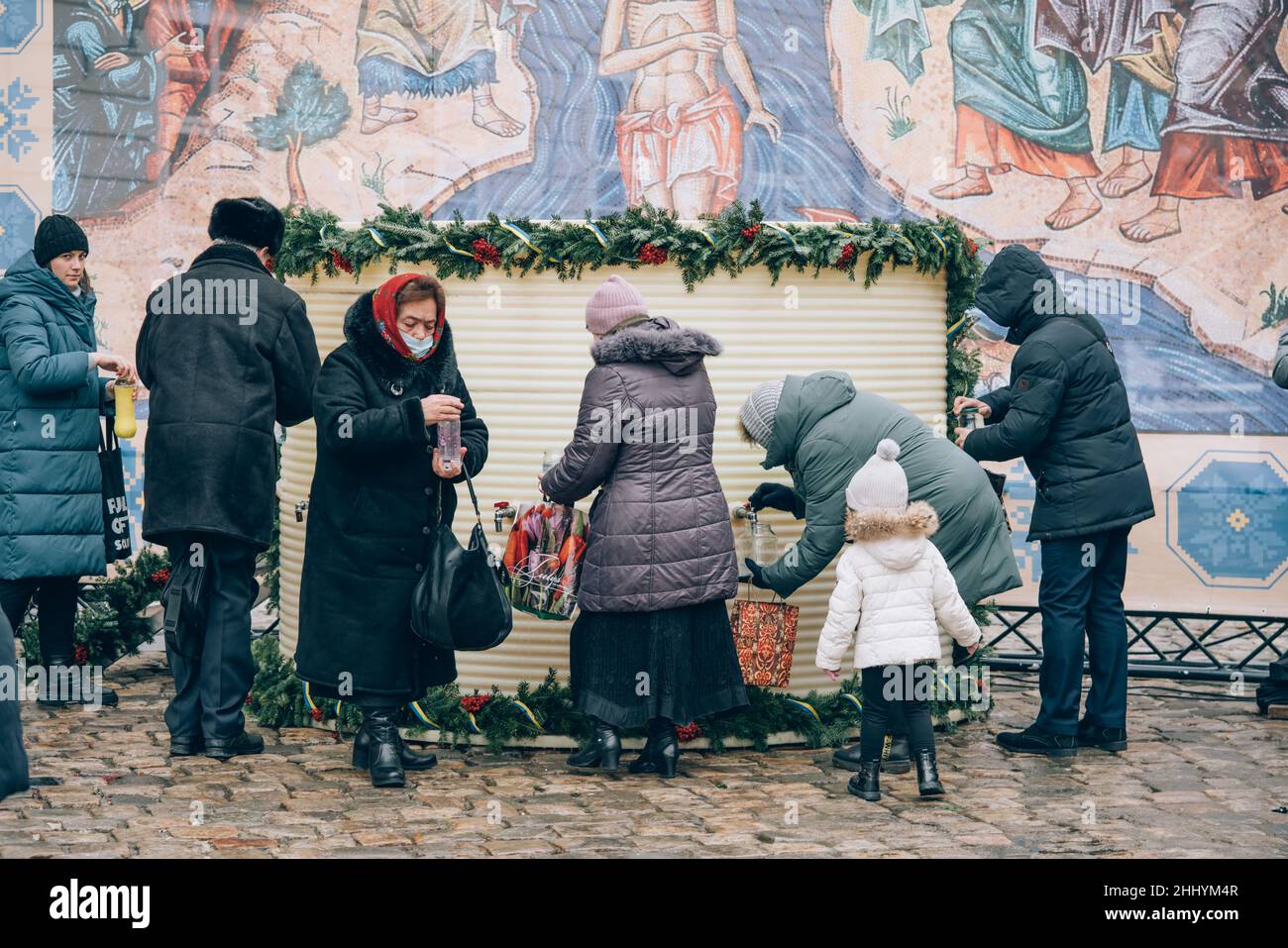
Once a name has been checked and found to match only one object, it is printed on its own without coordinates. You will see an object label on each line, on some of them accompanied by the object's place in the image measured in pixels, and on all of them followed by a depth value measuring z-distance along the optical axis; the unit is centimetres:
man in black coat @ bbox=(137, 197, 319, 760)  696
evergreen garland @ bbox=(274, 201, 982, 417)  738
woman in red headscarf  652
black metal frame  917
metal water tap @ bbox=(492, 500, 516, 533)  738
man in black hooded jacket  745
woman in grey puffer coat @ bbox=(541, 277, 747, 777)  677
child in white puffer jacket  647
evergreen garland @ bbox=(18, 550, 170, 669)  891
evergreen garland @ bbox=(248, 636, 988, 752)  741
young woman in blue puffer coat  776
